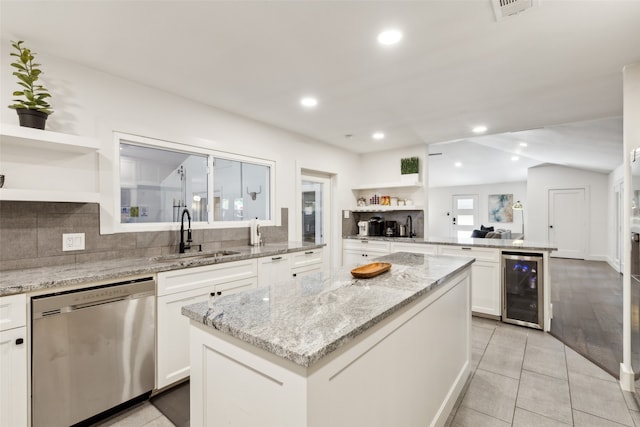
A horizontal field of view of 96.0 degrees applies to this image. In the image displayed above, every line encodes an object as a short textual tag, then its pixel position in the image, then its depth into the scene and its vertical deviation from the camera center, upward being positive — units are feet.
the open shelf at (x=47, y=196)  5.73 +0.38
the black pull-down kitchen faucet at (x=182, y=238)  8.79 -0.77
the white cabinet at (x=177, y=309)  6.95 -2.36
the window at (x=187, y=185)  8.34 +0.97
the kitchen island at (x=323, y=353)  2.86 -1.68
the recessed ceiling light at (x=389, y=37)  5.99 +3.74
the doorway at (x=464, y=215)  36.55 -0.34
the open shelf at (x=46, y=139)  5.82 +1.60
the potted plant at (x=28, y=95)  6.09 +2.57
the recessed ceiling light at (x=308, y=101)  9.45 +3.75
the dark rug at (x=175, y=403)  6.29 -4.50
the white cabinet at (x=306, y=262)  10.65 -1.91
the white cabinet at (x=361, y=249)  15.06 -1.99
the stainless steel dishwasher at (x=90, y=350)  5.37 -2.82
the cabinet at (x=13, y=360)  4.93 -2.57
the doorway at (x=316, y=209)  14.71 +0.20
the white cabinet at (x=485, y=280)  11.77 -2.82
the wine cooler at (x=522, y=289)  11.00 -3.03
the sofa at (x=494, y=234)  20.62 -1.71
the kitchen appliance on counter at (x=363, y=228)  16.60 -0.89
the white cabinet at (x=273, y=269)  9.39 -1.91
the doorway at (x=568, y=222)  25.91 -0.88
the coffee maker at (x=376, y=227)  16.66 -0.84
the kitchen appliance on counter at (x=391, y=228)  16.34 -0.88
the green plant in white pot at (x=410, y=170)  15.33 +2.28
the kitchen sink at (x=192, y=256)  8.33 -1.34
